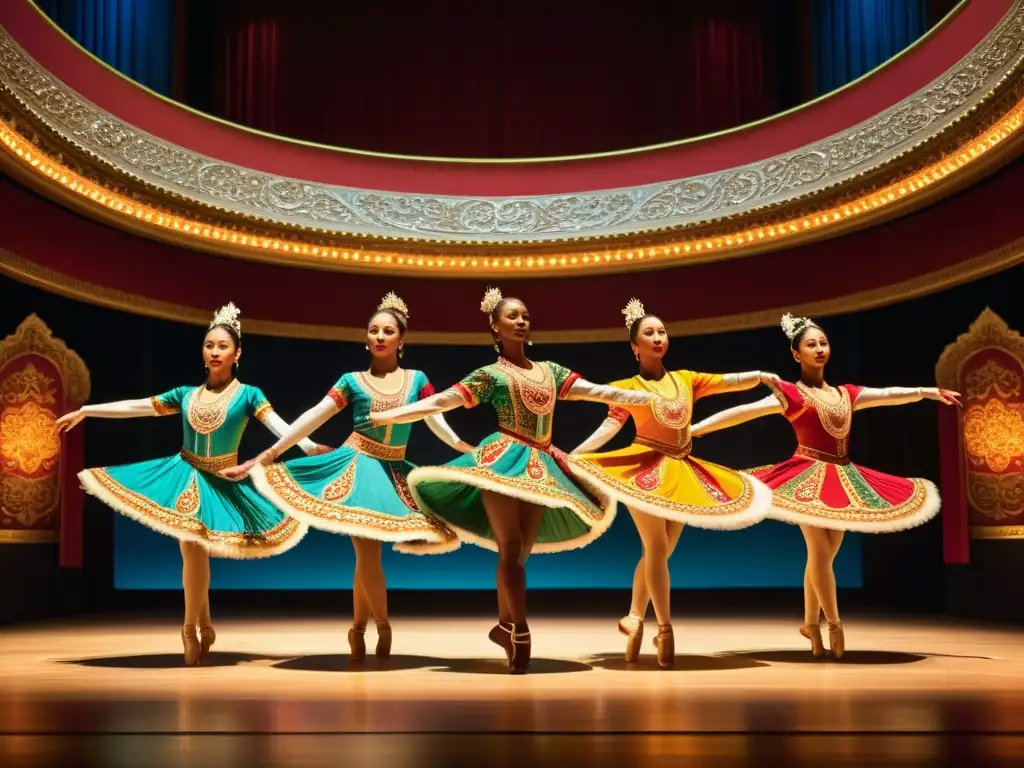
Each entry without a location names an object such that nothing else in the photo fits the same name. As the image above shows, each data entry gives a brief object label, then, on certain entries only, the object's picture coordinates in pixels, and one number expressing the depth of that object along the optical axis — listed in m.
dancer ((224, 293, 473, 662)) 3.85
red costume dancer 4.09
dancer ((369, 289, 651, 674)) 3.77
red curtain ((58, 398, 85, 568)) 6.85
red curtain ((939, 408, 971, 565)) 6.62
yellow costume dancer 3.87
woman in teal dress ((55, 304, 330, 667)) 3.97
